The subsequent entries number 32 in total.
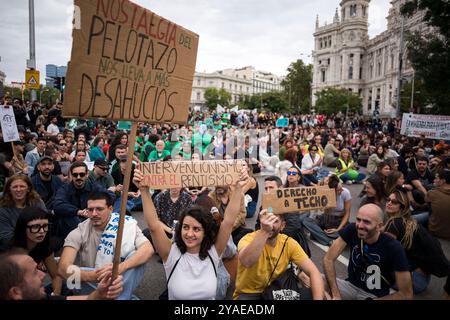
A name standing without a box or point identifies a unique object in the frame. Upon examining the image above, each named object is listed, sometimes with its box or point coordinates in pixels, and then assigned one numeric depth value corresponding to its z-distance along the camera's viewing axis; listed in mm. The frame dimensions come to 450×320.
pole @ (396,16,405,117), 23106
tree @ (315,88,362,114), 59031
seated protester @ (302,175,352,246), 5785
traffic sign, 11562
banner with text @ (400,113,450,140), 13273
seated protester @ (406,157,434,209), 6969
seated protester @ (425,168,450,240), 5730
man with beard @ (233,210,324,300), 2906
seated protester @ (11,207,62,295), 3117
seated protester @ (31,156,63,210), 5480
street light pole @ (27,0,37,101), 12297
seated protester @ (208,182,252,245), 4662
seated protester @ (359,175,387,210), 5301
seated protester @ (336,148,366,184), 11120
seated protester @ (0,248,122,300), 1975
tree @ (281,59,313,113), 96625
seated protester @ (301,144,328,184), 9453
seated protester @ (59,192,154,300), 3129
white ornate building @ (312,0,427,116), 74688
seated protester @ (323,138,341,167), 13367
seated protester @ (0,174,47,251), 4016
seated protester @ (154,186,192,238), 4879
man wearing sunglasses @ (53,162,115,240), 4902
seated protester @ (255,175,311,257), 3725
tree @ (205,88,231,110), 113750
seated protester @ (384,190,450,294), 3945
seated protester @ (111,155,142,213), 6577
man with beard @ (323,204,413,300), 3014
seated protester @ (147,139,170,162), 9211
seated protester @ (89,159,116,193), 6038
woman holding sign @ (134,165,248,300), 2693
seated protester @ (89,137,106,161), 8836
